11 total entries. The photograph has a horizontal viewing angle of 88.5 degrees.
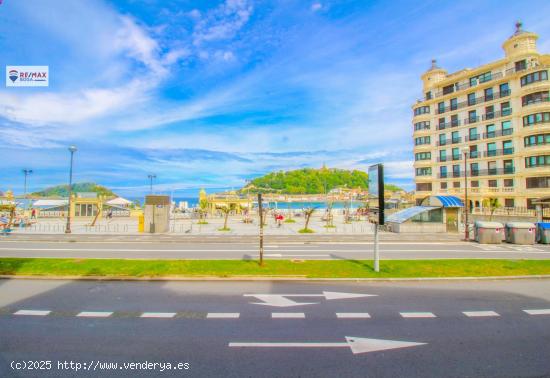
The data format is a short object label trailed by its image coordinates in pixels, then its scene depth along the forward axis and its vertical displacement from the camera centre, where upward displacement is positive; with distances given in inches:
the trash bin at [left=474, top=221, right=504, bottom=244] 804.0 -76.3
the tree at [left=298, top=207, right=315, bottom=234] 1050.9 -92.1
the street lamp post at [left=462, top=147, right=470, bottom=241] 870.8 -86.4
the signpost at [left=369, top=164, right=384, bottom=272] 423.2 +14.7
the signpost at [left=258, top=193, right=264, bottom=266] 473.3 -47.1
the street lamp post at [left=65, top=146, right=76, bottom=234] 996.6 +133.0
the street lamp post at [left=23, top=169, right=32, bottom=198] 2241.6 +278.7
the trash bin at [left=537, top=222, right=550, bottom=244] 797.1 -75.7
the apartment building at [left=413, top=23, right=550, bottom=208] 1503.4 +490.8
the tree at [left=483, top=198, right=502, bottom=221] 1193.2 +13.1
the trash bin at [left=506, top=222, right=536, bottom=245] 788.6 -75.0
